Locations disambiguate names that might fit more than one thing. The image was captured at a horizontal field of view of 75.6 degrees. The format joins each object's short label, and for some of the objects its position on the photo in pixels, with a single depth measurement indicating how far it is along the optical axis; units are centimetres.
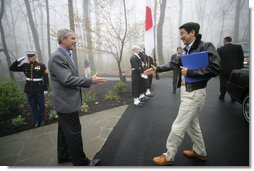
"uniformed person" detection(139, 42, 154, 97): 578
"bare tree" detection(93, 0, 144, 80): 855
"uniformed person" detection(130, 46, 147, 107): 537
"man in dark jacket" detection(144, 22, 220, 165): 198
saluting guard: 396
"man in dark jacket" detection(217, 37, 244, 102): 486
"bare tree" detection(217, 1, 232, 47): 1340
